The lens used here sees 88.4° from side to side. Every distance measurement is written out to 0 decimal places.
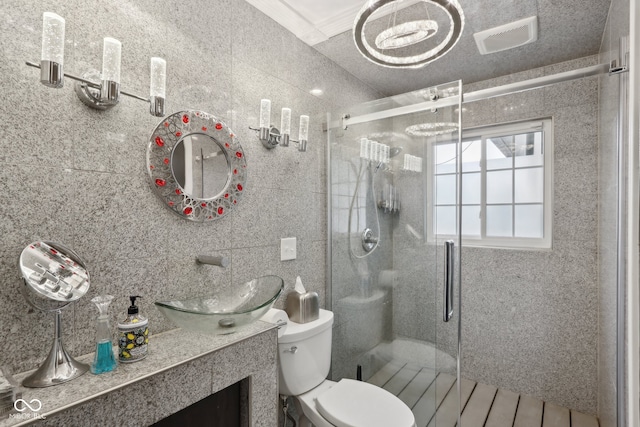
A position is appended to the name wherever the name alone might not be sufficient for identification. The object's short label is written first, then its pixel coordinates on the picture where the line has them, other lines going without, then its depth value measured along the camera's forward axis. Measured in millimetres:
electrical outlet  1900
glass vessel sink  1100
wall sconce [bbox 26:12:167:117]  918
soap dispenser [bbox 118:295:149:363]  1038
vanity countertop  812
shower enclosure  1860
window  2502
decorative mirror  1324
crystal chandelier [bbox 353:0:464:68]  1163
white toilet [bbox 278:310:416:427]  1472
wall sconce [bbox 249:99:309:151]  1669
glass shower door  1883
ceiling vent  1858
